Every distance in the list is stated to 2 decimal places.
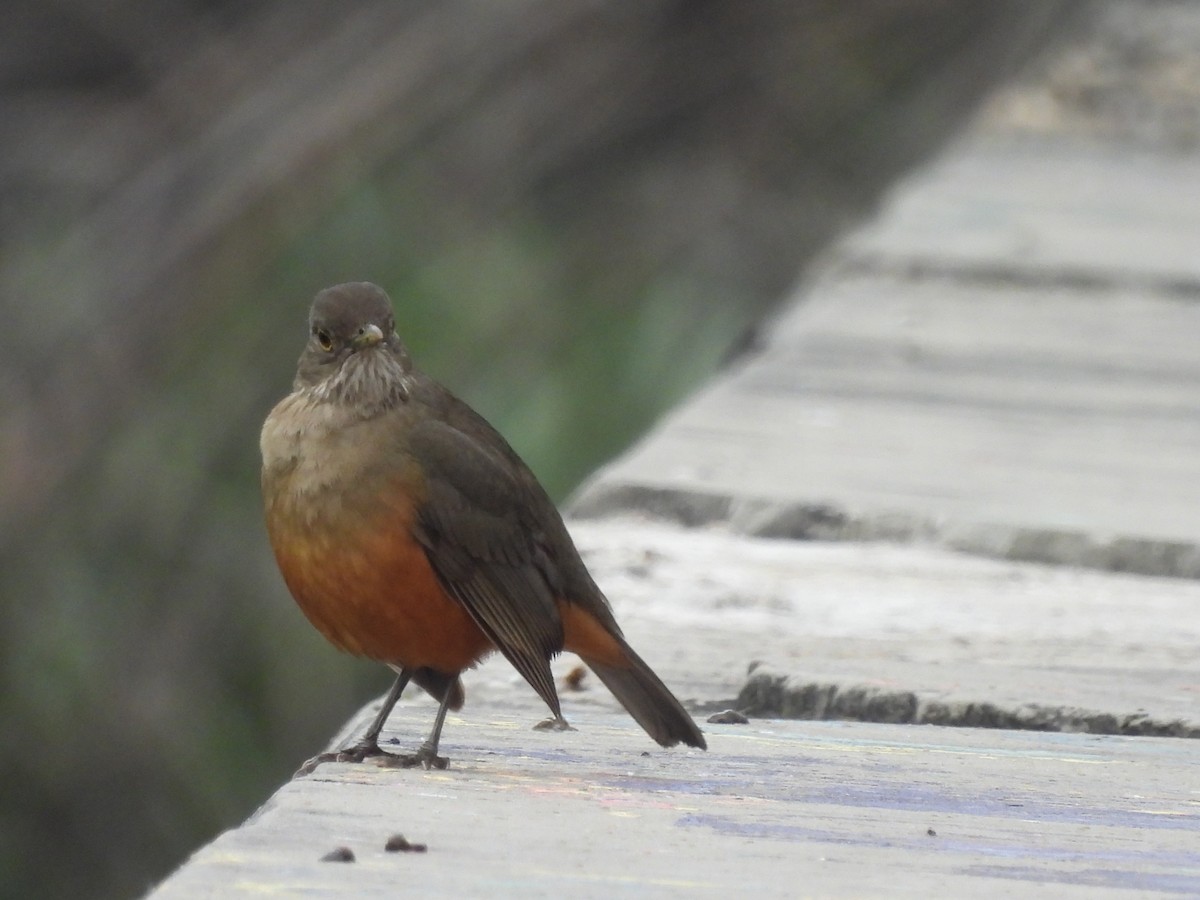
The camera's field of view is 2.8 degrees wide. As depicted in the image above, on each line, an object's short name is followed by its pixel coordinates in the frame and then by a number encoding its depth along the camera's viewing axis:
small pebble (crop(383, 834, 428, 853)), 7.85
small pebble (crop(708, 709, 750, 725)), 8.02
